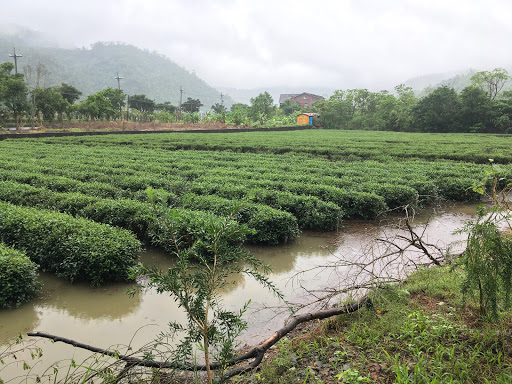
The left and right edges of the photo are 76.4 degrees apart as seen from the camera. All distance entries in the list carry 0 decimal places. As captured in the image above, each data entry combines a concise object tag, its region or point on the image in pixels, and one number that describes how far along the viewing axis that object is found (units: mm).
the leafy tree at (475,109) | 38344
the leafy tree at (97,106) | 47219
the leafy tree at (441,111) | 40344
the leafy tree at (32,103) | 37650
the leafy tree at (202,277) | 2188
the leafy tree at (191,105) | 83312
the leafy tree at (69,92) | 54219
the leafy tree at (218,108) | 86800
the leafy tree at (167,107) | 75125
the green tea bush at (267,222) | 6898
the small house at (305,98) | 104062
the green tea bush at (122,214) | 6895
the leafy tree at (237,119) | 53688
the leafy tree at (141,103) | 66875
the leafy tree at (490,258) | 2672
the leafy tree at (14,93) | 35031
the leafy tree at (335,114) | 56094
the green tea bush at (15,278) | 4488
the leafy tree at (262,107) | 65100
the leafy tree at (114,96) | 55969
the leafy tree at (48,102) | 39688
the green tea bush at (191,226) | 5995
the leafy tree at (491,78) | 46531
